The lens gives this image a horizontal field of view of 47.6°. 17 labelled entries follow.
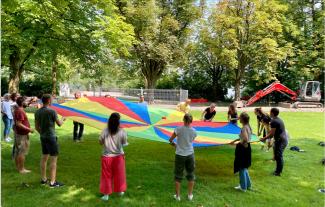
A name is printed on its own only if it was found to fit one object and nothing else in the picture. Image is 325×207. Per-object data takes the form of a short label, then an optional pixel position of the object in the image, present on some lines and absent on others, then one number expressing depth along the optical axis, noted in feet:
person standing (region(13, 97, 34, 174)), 23.57
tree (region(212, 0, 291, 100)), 102.01
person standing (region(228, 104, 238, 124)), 34.04
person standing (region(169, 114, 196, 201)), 20.10
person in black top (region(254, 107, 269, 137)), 32.45
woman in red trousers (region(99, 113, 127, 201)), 19.95
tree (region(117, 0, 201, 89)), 98.27
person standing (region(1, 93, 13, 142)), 34.17
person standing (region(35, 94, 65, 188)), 21.63
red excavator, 96.84
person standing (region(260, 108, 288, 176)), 25.80
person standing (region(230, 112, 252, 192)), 21.99
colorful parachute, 27.96
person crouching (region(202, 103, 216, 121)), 35.91
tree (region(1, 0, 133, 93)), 36.42
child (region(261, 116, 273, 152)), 31.89
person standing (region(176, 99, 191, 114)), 38.37
